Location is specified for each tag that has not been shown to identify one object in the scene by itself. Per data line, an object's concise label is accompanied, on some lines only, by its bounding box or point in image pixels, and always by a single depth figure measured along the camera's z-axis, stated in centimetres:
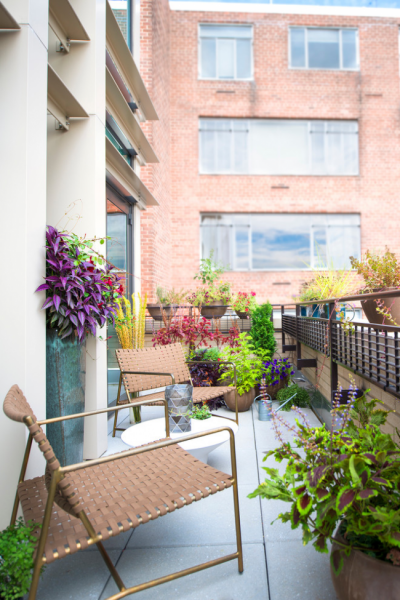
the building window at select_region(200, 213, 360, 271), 985
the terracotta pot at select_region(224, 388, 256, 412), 403
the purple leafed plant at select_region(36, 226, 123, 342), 212
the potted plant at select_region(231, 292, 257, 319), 593
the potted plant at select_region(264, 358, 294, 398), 431
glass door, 419
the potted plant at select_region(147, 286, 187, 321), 590
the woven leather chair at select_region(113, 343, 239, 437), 318
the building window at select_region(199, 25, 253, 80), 989
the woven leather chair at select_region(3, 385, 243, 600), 118
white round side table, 217
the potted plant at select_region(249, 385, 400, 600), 112
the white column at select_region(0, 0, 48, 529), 185
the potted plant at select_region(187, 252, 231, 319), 593
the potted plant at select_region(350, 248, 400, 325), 310
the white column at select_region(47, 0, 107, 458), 279
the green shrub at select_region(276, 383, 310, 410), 404
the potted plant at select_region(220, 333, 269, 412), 395
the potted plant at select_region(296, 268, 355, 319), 424
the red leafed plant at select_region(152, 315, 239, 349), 449
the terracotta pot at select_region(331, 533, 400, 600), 111
